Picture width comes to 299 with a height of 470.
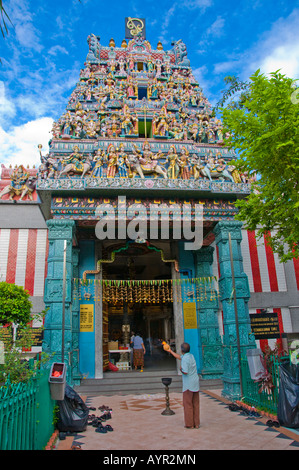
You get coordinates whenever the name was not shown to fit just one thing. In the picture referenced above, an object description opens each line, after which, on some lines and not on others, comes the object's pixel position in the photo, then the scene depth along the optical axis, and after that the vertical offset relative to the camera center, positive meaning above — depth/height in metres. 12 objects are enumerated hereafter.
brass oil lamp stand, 7.60 -1.64
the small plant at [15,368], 4.82 -0.45
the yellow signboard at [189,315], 12.52 +0.55
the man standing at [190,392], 6.24 -1.11
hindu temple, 10.14 +3.71
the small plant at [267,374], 6.93 -0.96
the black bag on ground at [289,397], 5.94 -1.22
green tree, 6.70 +3.61
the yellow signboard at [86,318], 11.95 +0.55
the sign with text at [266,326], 10.87 +0.04
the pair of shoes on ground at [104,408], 8.14 -1.76
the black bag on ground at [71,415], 6.17 -1.45
